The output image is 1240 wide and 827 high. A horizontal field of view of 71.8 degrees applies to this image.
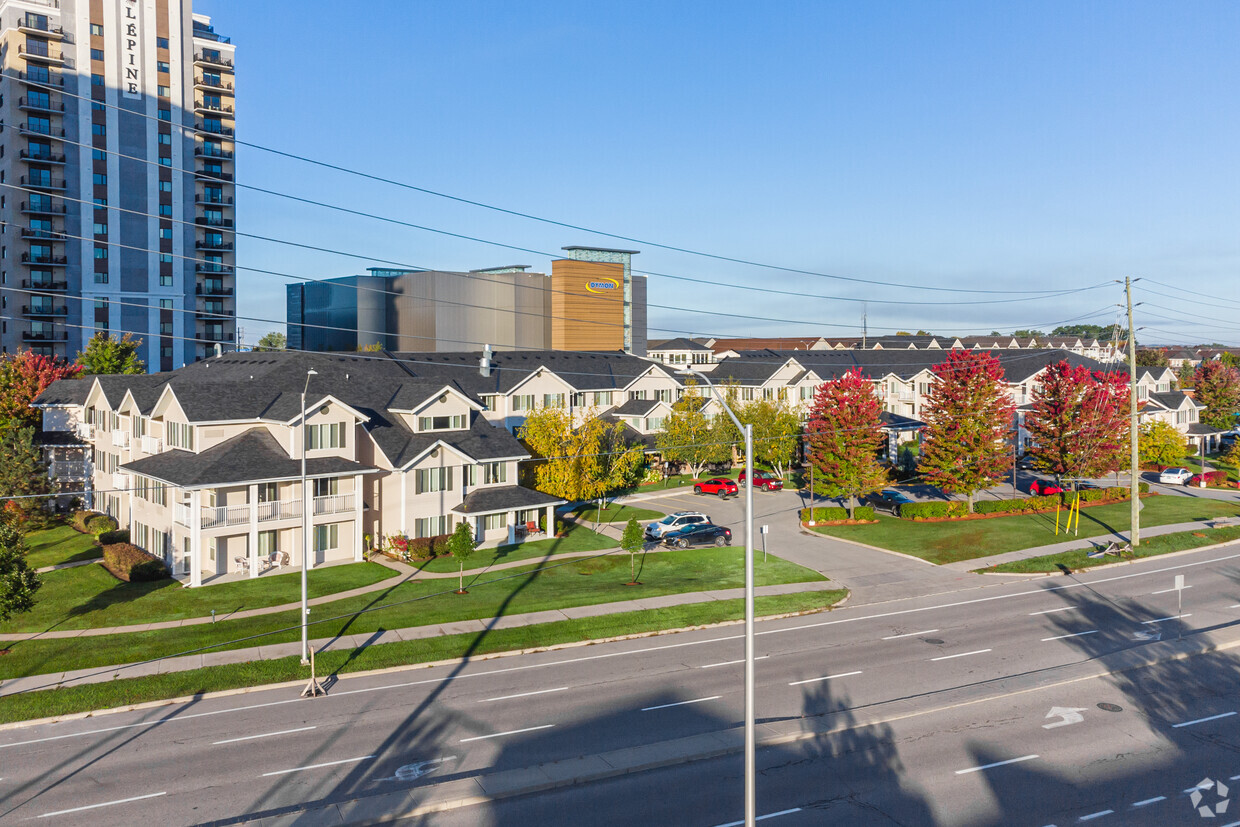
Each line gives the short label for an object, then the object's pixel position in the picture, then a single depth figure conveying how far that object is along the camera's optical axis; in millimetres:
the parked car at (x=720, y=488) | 62750
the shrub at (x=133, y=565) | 39375
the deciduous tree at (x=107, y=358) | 70250
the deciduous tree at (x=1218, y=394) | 93625
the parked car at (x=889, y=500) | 57500
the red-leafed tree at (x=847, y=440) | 53375
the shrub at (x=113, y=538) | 45938
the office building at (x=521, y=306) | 124375
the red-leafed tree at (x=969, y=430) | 54188
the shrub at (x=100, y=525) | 48312
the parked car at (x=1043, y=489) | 61344
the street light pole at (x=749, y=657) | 13898
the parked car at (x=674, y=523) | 48375
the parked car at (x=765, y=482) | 64500
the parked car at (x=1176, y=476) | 69375
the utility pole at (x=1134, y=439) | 44750
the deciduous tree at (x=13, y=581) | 29859
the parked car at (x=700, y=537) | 47375
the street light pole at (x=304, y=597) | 27797
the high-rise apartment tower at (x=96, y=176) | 87625
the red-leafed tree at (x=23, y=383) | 57594
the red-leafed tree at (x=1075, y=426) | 57031
